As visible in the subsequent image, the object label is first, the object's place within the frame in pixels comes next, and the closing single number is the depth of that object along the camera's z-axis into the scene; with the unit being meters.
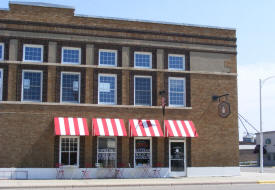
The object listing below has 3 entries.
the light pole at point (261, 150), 30.54
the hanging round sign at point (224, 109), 28.89
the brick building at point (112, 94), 25.25
